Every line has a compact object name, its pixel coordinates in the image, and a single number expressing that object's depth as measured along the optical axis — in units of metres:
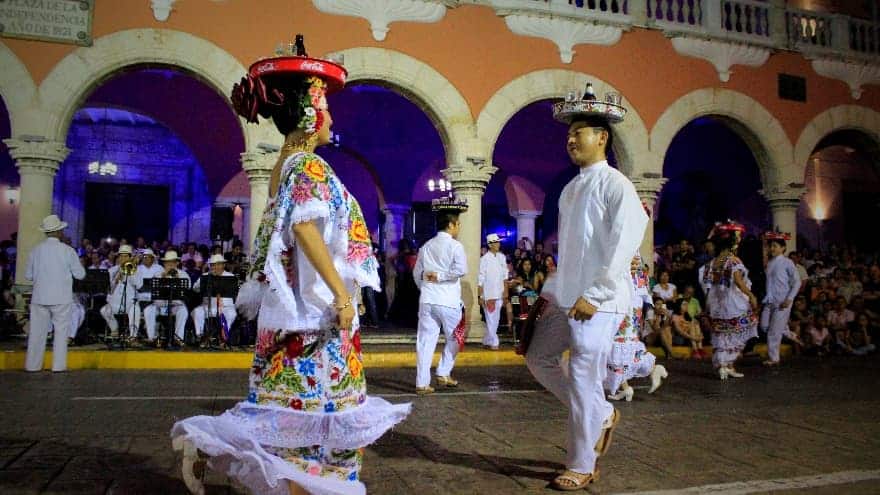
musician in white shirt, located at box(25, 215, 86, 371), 8.10
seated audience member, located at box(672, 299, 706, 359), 11.02
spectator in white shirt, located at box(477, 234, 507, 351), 11.24
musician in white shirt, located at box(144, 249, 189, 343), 10.12
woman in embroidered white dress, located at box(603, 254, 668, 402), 5.11
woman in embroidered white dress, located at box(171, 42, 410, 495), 2.67
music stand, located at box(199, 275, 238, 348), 9.71
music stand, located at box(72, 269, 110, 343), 9.33
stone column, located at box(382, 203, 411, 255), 16.70
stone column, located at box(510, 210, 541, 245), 18.30
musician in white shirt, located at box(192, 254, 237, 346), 10.30
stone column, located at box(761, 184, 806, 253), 13.55
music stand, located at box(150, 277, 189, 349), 9.66
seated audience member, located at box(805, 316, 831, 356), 11.71
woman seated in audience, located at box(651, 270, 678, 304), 11.13
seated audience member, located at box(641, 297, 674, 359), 10.84
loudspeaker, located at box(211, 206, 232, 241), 16.98
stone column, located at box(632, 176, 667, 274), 12.31
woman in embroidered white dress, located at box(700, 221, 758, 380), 8.36
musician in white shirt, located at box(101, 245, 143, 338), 10.11
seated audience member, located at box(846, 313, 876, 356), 11.80
